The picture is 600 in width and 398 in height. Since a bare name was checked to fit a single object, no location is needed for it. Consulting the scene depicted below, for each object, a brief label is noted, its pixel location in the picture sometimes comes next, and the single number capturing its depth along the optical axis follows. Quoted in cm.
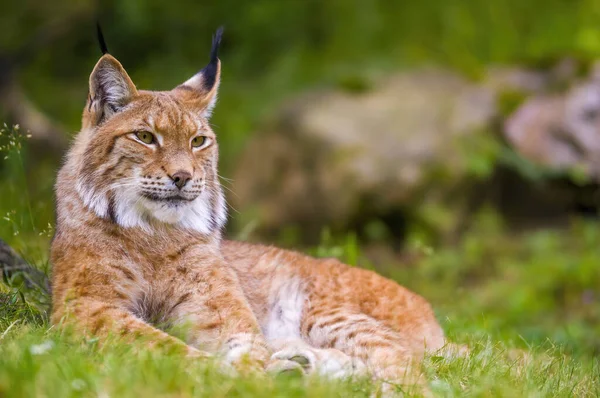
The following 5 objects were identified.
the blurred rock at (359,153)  1881
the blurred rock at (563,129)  1934
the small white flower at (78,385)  638
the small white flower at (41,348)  696
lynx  862
